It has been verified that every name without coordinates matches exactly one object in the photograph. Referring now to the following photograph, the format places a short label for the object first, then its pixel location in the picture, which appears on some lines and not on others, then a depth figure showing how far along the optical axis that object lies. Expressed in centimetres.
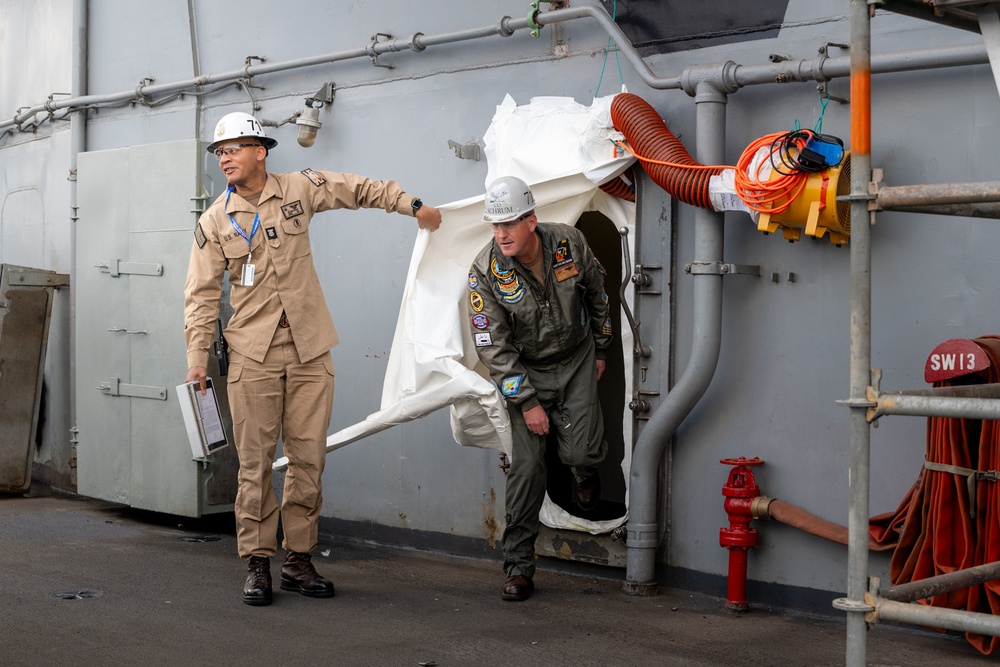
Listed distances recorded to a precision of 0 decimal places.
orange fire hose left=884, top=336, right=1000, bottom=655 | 424
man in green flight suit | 521
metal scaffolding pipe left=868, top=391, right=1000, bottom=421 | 280
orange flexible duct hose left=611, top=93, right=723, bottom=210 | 496
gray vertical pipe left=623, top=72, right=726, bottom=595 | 503
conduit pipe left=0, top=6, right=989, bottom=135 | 438
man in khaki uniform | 525
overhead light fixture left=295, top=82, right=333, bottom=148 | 671
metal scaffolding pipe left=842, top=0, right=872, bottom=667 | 302
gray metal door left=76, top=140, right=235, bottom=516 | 706
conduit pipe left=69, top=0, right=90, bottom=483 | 846
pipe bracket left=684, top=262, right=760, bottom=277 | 502
